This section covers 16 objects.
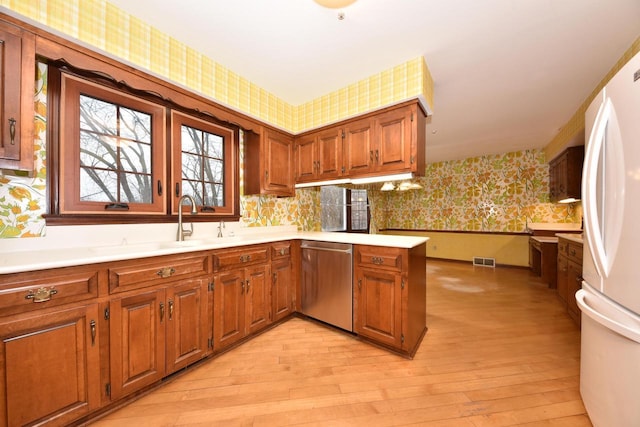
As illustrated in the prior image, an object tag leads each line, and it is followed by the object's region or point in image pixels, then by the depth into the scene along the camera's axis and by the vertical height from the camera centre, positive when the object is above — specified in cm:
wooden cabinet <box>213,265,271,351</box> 189 -79
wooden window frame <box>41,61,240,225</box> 151 +47
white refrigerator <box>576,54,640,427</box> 95 -18
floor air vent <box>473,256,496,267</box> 519 -108
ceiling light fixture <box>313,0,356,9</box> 147 +130
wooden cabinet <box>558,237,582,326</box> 245 -68
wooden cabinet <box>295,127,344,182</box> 262 +66
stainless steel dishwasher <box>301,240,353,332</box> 223 -69
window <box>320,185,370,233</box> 413 +5
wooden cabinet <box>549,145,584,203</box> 350 +61
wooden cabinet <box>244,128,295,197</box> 260 +54
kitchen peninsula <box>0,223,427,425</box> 112 -60
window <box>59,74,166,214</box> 157 +44
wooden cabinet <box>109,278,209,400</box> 138 -78
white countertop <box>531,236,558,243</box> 391 -45
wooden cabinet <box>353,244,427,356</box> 191 -70
